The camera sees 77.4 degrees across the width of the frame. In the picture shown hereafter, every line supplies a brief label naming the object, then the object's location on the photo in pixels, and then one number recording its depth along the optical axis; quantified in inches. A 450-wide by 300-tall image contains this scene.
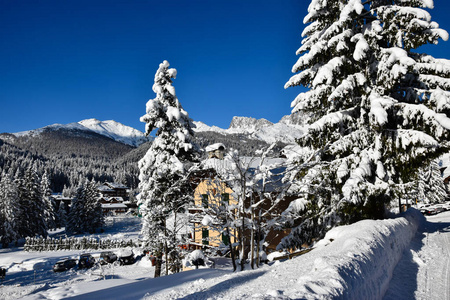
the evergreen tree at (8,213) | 1744.6
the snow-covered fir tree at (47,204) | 2090.7
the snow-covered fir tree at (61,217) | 2407.7
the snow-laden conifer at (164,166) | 593.9
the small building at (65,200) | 3447.3
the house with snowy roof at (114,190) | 4582.4
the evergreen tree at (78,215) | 2174.0
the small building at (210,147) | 638.8
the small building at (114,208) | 3558.1
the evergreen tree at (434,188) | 1626.1
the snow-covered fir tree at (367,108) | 367.2
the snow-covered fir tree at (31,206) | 1903.5
